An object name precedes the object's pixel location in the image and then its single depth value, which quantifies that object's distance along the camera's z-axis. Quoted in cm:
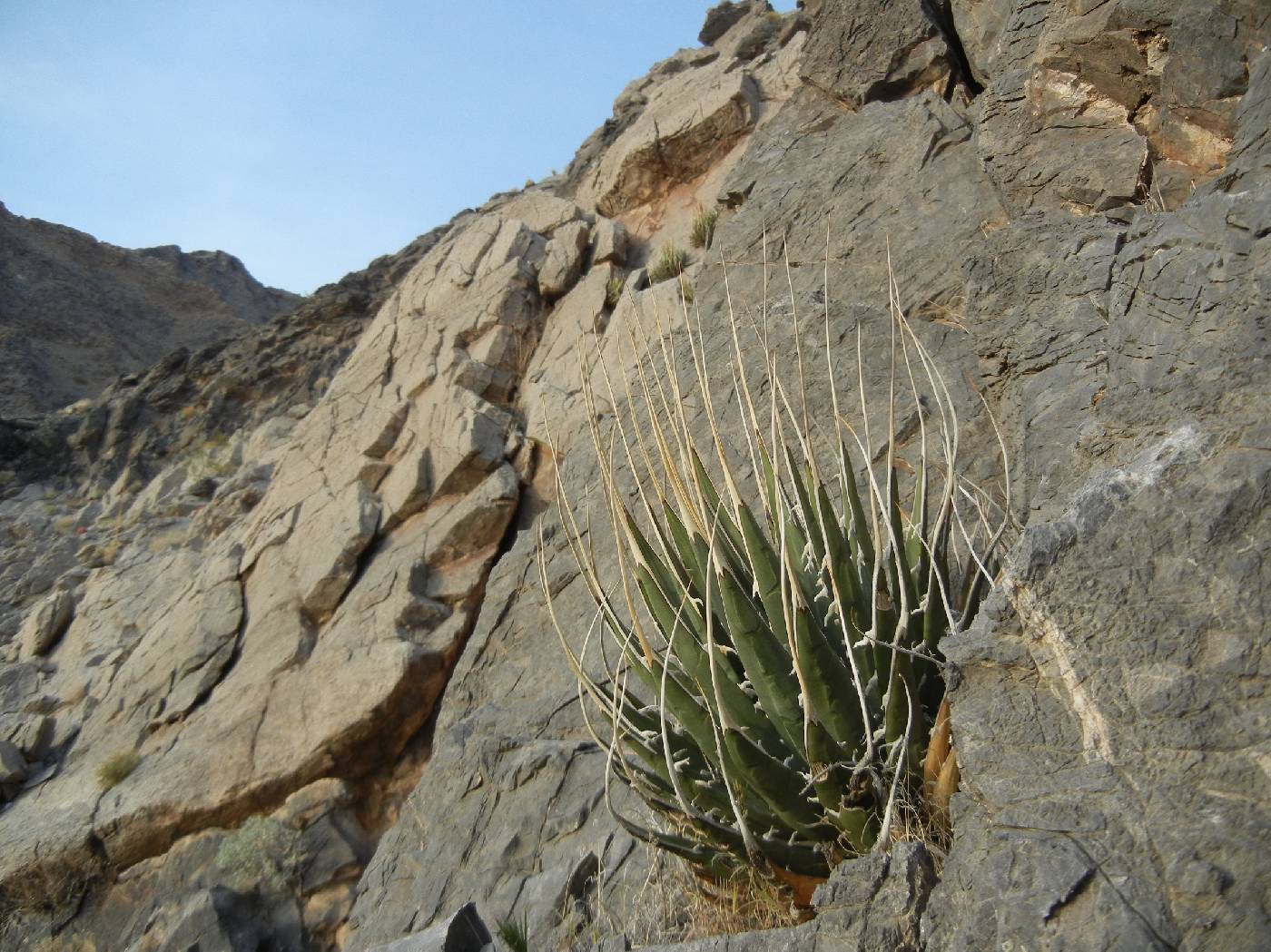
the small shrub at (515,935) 320
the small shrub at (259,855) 583
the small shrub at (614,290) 887
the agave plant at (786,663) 236
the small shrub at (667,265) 841
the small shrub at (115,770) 675
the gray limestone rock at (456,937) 305
